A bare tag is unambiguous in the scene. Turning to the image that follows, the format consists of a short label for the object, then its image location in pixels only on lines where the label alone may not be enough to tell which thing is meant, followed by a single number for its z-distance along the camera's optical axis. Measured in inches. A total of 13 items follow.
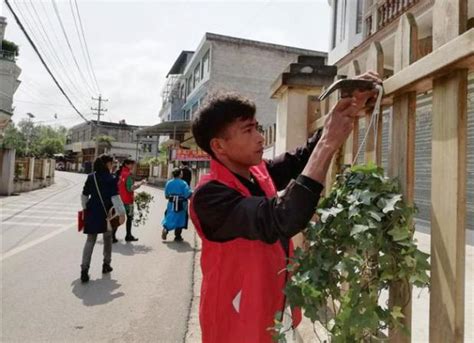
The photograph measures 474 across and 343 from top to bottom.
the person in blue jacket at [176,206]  329.1
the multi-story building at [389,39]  161.3
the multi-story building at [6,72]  1054.5
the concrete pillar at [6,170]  695.7
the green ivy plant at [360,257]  45.5
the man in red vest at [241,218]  52.5
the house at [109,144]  2164.1
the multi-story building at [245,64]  906.7
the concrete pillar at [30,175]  827.0
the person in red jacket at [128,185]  332.2
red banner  826.6
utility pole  2037.4
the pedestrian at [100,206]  211.3
